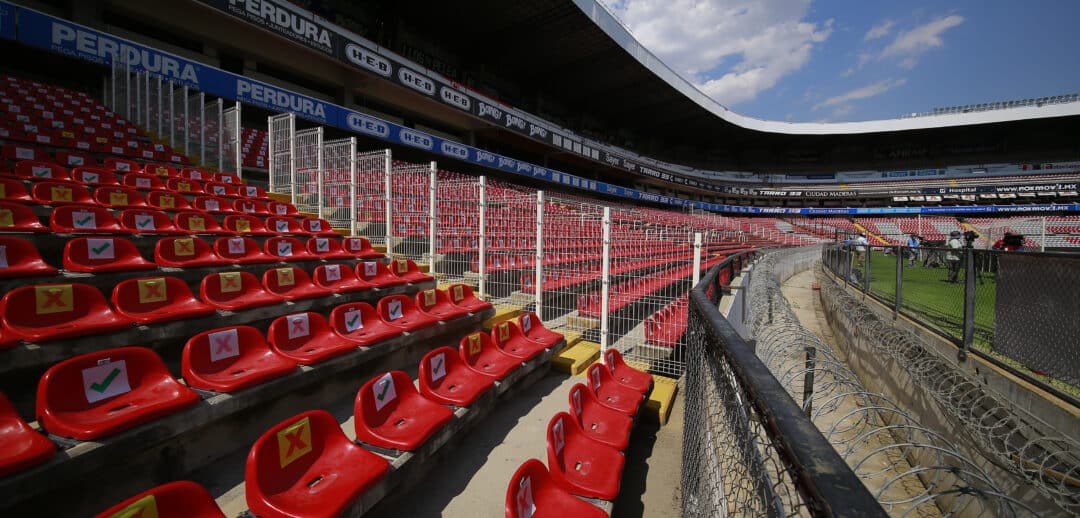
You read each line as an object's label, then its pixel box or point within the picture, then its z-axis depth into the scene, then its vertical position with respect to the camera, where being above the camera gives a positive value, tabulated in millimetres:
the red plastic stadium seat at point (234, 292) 3260 -459
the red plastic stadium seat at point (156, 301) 2766 -466
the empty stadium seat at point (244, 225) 5027 +138
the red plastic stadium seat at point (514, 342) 3723 -944
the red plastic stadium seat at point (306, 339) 2796 -738
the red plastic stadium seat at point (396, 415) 2188 -1003
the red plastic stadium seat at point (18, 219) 3379 +108
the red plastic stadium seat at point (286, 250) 4641 -143
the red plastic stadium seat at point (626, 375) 3484 -1135
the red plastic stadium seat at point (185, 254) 3670 -170
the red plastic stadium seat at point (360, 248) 5743 -132
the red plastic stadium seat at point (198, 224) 4576 +134
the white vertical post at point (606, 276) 4672 -364
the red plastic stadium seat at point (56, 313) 2260 -471
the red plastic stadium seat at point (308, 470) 1628 -1015
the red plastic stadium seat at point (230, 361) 2285 -756
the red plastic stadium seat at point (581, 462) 2027 -1166
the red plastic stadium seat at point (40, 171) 4969 +746
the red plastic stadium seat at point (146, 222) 4145 +125
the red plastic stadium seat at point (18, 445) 1481 -788
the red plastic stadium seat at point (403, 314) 3725 -694
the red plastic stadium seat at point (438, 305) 4195 -683
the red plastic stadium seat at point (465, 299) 4703 -675
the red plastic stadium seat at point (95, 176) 5270 +736
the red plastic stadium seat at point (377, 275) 4762 -427
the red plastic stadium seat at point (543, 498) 1690 -1093
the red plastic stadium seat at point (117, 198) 4617 +411
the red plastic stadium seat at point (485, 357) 3266 -963
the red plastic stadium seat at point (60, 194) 4262 +410
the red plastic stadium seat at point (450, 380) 2726 -986
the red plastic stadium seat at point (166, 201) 5004 +408
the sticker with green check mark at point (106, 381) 1963 -705
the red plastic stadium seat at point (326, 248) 5150 -129
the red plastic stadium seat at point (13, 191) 4039 +405
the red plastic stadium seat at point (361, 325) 3252 -716
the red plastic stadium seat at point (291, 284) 3749 -436
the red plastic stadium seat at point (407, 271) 5258 -409
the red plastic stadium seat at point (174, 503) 1259 -850
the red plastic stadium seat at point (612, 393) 3031 -1146
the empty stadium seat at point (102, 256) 3172 -175
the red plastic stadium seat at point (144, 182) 5480 +706
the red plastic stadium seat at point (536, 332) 4199 -936
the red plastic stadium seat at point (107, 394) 1760 -757
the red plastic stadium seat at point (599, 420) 2562 -1156
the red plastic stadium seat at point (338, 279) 4227 -433
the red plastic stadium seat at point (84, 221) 3707 +115
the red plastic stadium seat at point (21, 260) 2818 -191
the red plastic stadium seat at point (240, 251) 4201 -149
